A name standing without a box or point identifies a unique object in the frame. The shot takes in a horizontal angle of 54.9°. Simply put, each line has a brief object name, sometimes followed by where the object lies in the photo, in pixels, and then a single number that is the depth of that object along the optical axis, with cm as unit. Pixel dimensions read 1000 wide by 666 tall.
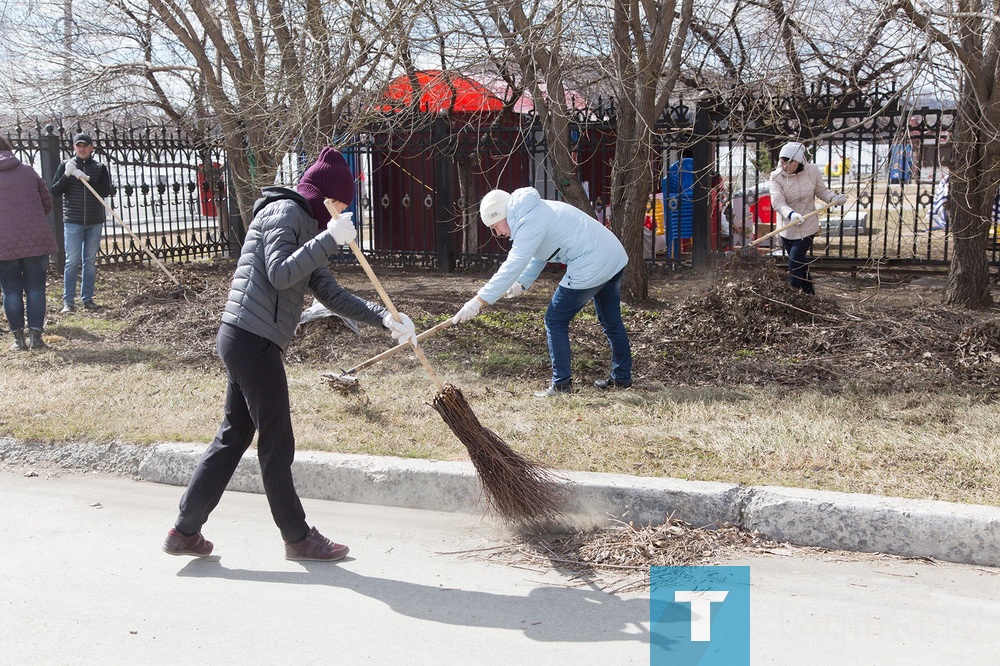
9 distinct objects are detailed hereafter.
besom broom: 423
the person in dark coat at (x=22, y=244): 774
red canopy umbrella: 826
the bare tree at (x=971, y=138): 701
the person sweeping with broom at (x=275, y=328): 383
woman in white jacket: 884
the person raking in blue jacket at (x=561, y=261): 564
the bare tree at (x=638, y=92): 832
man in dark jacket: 973
